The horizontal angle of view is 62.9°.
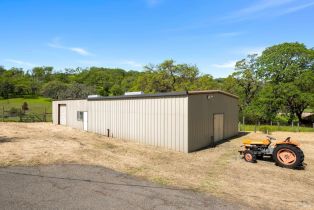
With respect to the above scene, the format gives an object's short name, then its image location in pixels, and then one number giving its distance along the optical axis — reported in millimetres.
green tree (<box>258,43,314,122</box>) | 33688
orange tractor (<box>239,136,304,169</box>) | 11281
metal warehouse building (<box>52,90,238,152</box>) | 15102
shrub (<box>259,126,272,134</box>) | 25744
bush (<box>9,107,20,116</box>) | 35875
